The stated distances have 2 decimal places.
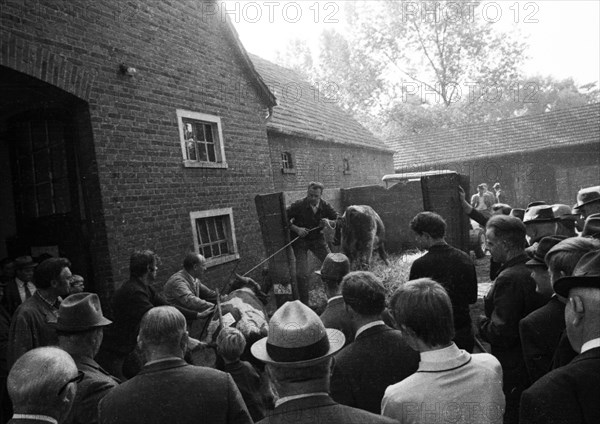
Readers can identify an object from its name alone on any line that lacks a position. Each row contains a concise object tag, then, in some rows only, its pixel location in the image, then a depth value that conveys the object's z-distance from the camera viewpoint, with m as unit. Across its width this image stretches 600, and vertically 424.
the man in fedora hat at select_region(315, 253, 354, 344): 3.39
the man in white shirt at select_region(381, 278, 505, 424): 1.88
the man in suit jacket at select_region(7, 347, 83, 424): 1.98
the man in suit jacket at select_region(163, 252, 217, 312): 5.66
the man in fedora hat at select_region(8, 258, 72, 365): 3.79
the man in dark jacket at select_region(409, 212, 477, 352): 3.63
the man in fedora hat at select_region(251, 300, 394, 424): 1.63
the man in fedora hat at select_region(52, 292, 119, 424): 2.40
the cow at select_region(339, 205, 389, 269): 7.59
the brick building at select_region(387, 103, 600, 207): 22.33
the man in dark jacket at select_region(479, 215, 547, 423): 3.10
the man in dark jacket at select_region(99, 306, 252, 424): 2.12
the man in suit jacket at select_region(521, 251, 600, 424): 1.53
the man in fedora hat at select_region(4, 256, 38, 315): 5.48
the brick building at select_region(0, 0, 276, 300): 6.16
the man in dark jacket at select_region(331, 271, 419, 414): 2.31
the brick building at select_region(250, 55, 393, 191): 13.05
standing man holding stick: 7.43
